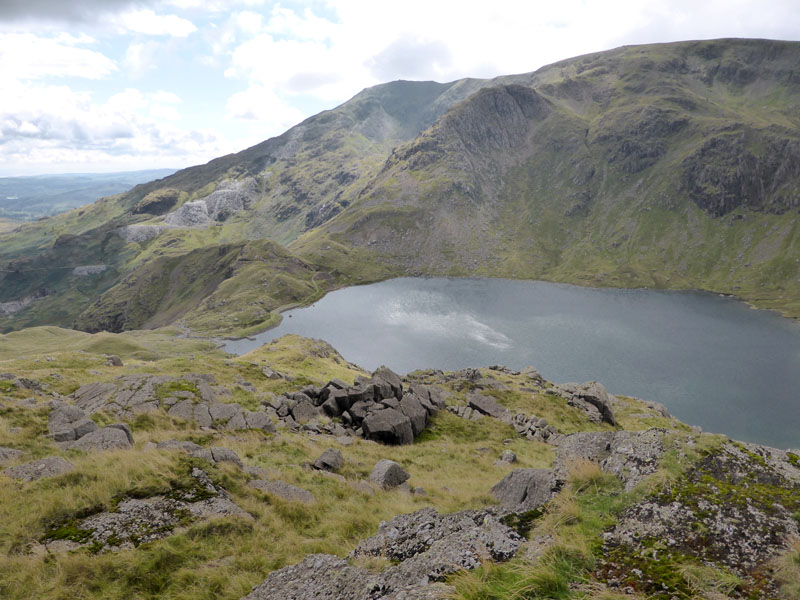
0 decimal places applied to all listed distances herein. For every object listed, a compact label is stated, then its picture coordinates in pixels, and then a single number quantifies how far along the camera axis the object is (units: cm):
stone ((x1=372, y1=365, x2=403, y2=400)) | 3797
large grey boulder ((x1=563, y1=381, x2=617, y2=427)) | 4935
